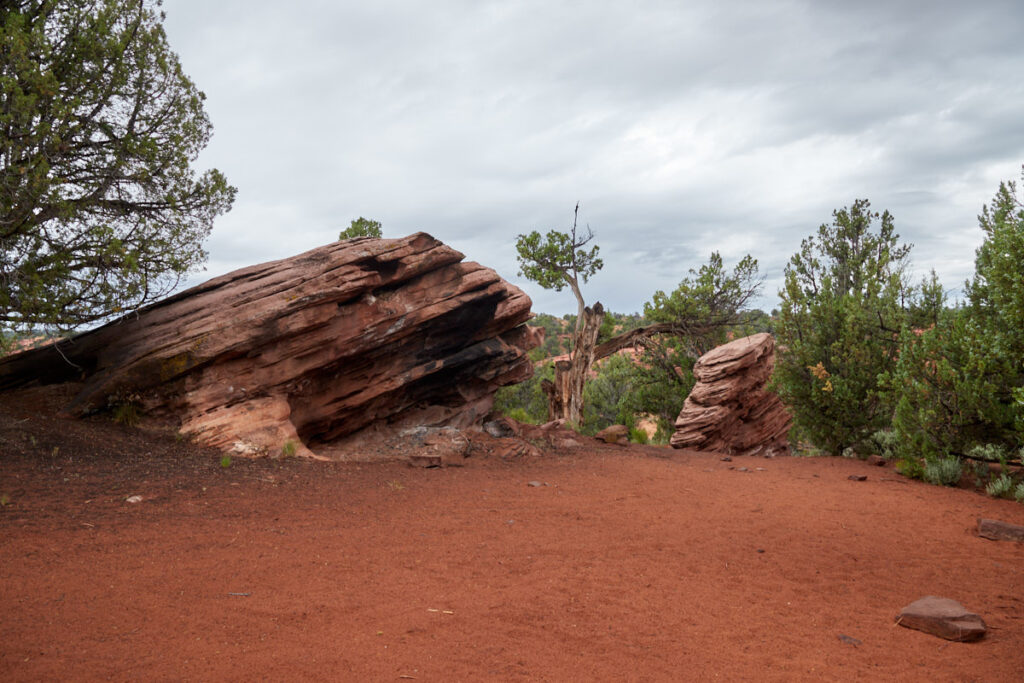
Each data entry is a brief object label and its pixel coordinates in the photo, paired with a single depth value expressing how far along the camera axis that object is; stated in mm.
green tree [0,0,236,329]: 9984
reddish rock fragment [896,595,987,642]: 5566
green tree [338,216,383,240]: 25094
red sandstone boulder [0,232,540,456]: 12195
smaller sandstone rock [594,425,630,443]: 18062
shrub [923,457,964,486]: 11641
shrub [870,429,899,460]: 14805
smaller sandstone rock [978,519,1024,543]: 8328
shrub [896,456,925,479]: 12388
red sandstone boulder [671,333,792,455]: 19906
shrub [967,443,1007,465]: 10945
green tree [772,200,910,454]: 14922
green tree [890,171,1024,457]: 9570
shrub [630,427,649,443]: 21234
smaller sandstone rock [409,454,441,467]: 12812
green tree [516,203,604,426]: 24906
